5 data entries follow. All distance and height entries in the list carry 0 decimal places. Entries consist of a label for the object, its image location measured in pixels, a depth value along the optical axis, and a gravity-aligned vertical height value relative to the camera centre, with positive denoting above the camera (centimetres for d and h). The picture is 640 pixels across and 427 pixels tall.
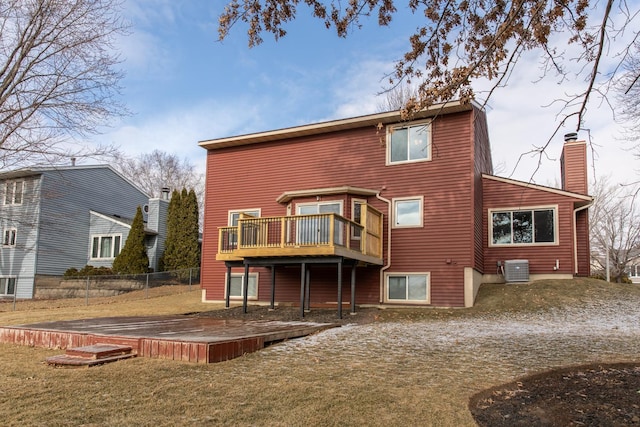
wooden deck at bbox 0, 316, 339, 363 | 650 -112
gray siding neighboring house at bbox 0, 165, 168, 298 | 2377 +211
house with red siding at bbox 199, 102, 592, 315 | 1356 +168
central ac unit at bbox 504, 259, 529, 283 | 1469 +17
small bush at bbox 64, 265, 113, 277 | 2317 -24
